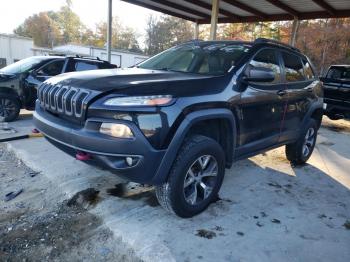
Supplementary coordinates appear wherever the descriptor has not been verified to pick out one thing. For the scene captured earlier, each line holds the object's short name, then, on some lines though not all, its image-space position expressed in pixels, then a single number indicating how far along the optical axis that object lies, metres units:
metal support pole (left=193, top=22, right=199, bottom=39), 14.97
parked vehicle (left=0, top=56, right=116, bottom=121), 7.38
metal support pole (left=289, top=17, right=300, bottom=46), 12.62
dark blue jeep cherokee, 2.74
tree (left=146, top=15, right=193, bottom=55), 50.88
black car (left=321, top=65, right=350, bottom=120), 9.48
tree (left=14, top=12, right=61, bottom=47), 67.88
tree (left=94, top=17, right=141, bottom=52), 61.81
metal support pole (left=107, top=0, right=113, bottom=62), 11.23
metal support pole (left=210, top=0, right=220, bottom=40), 10.96
